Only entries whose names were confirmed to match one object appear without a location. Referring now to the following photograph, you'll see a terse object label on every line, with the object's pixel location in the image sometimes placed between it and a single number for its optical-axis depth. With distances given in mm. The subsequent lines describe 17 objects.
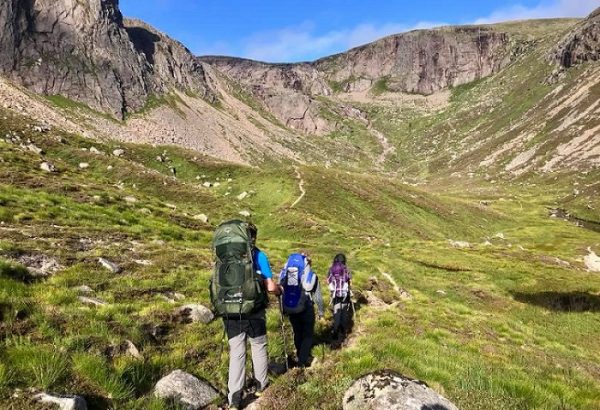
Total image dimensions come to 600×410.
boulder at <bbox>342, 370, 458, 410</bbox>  7586
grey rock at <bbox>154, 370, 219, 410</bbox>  8266
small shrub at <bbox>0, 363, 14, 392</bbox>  6545
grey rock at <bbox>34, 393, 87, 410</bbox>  6273
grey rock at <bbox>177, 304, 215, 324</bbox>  13445
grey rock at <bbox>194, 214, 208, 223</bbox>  39125
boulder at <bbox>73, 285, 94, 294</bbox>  13585
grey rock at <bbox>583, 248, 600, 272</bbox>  60881
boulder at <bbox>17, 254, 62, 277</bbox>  14523
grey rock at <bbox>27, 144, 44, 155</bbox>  51844
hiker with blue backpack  11906
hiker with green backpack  8758
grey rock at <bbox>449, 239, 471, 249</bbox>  57291
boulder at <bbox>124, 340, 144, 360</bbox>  9586
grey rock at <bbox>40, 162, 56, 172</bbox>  38438
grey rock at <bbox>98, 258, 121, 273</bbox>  17195
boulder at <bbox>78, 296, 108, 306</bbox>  12555
